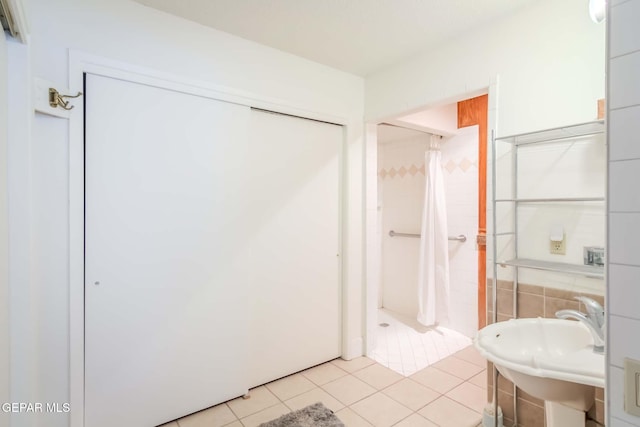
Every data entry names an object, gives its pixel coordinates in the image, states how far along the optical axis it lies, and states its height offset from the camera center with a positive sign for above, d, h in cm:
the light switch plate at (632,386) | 57 -32
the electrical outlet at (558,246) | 160 -17
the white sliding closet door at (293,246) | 218 -25
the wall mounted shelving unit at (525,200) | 147 +6
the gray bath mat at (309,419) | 179 -120
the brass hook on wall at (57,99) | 145 +52
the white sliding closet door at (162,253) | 163 -24
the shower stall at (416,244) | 297 -36
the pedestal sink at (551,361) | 108 -56
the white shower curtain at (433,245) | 321 -34
